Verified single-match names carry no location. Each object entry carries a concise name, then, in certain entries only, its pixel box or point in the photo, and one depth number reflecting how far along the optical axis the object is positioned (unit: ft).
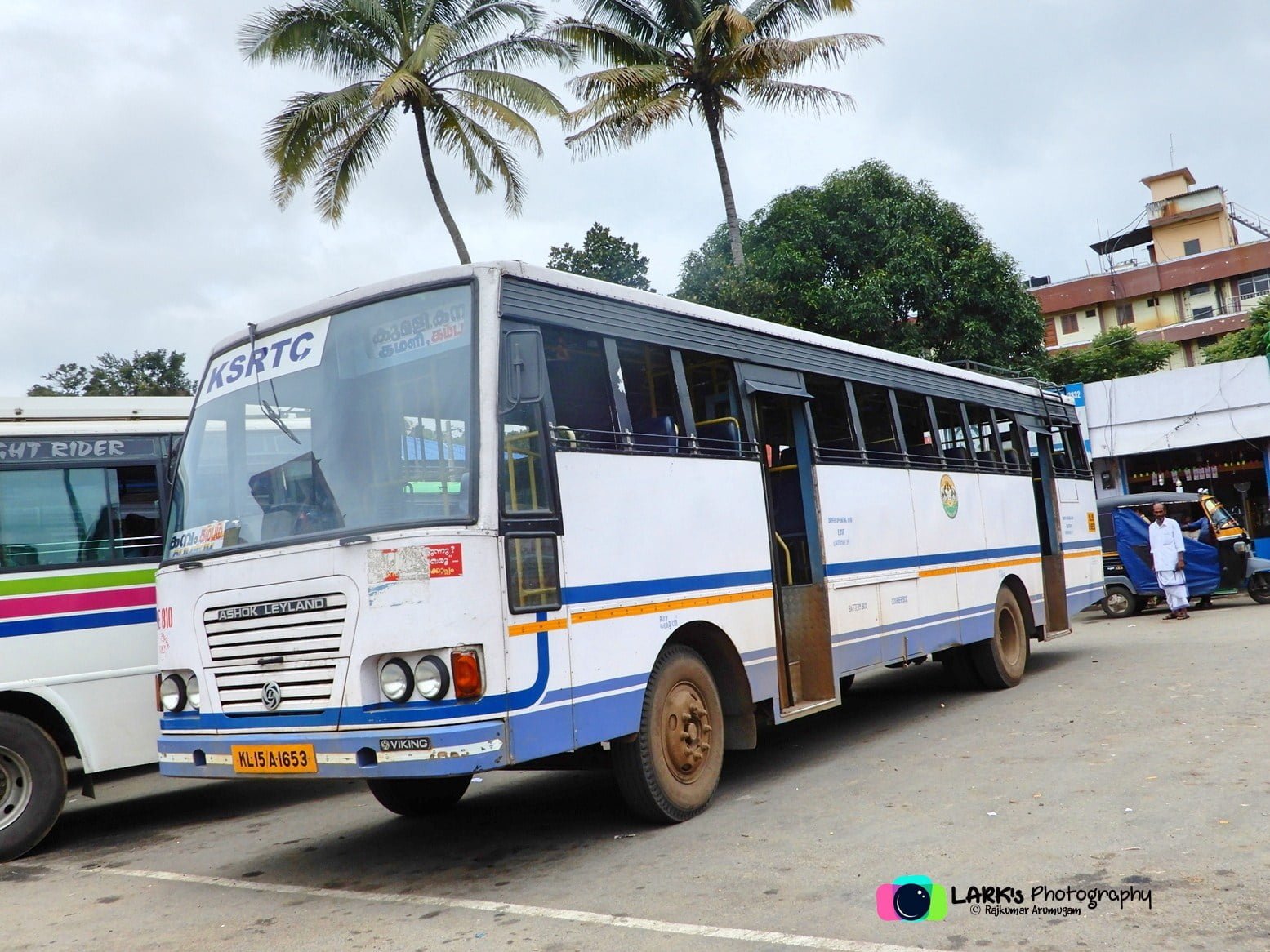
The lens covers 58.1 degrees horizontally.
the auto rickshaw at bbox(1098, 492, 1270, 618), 60.70
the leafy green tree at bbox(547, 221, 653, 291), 97.25
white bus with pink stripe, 25.44
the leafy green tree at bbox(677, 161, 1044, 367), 72.28
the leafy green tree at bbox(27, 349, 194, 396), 90.94
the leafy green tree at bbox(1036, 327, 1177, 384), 141.90
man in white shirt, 56.75
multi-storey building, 163.53
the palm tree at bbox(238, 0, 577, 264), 58.39
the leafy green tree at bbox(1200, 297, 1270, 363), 116.98
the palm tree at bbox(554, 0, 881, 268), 66.90
